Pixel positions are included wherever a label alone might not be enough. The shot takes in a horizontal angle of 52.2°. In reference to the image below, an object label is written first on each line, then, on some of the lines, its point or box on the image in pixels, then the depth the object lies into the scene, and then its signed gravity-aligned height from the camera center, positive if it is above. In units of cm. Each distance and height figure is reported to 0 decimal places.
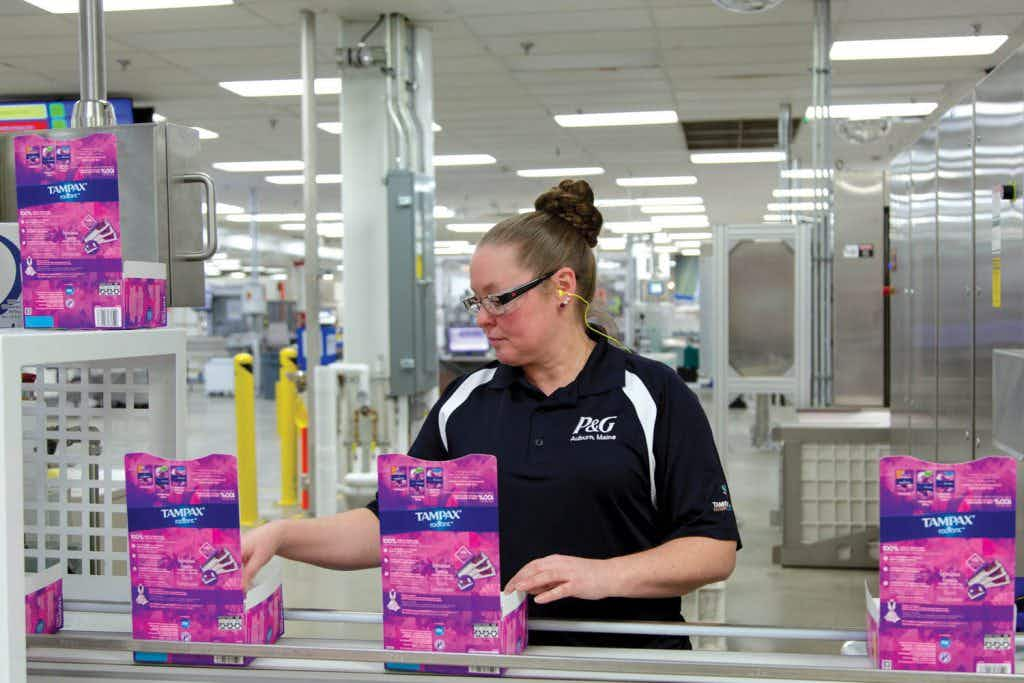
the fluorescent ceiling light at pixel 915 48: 723 +190
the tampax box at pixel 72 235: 151 +13
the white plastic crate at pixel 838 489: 603 -101
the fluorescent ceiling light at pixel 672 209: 1779 +188
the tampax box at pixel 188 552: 137 -30
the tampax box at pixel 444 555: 133 -30
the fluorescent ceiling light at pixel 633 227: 1994 +178
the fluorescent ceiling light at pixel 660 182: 1445 +191
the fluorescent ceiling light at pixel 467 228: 2087 +186
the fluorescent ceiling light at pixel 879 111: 943 +188
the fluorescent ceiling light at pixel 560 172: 1345 +191
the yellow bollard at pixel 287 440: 797 -91
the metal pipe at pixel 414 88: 679 +151
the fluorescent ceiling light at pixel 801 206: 687 +157
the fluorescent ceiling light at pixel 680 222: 1990 +186
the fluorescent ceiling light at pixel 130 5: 620 +190
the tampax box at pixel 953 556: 123 -29
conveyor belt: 133 -45
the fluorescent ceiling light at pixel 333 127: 999 +188
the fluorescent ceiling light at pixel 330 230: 1946 +174
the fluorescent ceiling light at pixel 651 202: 1677 +189
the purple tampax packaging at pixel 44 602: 152 -41
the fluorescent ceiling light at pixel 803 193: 684 +126
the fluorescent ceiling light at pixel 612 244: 2516 +183
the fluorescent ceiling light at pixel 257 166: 1266 +192
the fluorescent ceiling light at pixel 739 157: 1221 +190
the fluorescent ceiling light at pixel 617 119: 998 +193
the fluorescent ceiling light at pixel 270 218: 1839 +186
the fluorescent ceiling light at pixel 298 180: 1335 +187
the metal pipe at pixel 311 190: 611 +77
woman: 176 -23
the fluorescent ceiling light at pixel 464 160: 1244 +193
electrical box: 647 +27
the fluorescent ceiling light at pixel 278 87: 837 +192
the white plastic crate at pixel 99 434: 164 -18
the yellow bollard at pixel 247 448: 717 -88
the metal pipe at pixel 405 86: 660 +150
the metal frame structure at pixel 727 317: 685 +0
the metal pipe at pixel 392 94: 655 +142
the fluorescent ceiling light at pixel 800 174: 1019 +187
